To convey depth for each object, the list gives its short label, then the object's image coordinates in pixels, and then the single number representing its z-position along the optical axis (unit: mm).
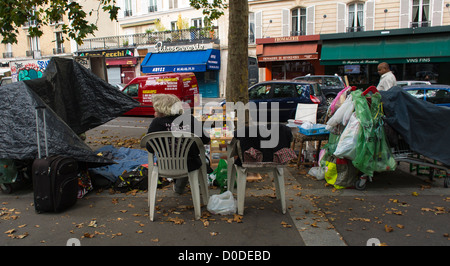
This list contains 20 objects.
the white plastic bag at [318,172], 6000
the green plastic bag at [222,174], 5480
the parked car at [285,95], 12164
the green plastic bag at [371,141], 5270
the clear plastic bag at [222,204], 4523
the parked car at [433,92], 11312
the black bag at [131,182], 5602
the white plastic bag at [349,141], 5285
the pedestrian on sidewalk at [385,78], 7314
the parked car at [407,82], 16078
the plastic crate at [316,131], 6363
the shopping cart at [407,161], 5410
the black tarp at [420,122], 5383
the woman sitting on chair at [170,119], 4684
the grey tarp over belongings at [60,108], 5234
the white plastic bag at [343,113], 5492
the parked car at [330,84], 18141
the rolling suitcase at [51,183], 4547
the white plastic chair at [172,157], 4371
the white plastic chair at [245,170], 4457
